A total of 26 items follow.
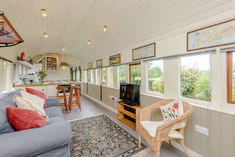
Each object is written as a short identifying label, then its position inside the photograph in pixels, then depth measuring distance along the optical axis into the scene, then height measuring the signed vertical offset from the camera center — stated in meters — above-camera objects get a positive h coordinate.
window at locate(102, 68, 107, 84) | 5.43 +0.12
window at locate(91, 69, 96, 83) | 6.86 +0.18
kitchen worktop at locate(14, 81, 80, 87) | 4.15 -0.21
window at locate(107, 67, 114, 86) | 4.93 +0.09
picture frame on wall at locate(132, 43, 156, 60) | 2.84 +0.66
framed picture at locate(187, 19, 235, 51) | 1.59 +0.60
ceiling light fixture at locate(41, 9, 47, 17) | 2.66 +1.46
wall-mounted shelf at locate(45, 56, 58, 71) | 8.23 +1.05
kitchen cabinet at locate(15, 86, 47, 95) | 4.47 -0.35
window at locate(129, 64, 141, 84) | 3.54 +0.14
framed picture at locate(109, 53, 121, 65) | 4.18 +0.69
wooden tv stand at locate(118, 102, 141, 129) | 3.06 -0.93
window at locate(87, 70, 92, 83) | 7.49 +0.14
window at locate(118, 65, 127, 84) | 4.07 +0.16
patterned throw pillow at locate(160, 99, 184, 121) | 2.05 -0.56
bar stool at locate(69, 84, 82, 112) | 4.41 -0.60
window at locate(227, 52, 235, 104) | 1.66 +0.00
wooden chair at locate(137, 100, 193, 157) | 1.72 -0.83
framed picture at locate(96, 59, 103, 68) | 5.58 +0.71
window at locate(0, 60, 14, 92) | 3.45 +0.13
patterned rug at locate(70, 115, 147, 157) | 2.10 -1.25
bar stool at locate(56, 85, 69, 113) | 4.44 -0.57
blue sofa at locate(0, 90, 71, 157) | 1.18 -0.64
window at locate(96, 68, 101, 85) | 6.16 +0.11
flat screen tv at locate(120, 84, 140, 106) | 3.13 -0.43
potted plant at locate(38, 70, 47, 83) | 5.26 +0.15
